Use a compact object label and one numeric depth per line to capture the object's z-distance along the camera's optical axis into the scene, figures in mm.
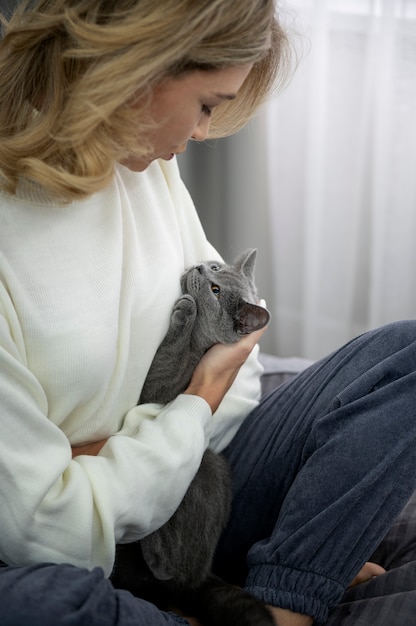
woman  987
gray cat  1182
